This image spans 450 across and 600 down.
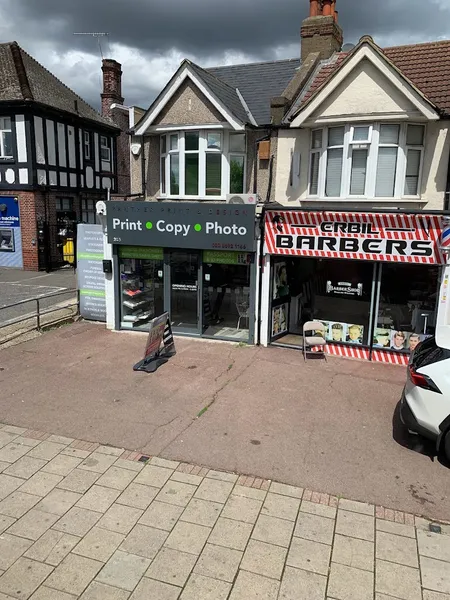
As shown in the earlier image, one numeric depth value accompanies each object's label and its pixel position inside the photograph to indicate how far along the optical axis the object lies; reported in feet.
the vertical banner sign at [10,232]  63.62
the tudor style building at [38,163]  61.77
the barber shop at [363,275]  28.30
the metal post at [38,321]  35.18
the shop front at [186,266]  32.35
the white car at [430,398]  17.37
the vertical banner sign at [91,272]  37.65
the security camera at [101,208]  35.14
